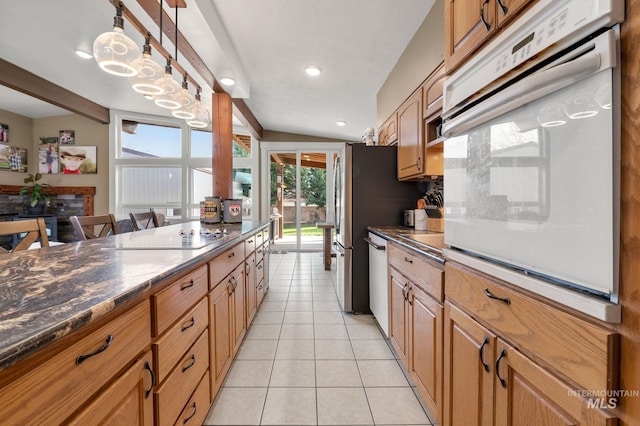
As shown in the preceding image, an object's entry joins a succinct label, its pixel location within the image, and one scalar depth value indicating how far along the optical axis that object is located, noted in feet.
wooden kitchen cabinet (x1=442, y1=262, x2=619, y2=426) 1.85
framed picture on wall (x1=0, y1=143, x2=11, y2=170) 17.37
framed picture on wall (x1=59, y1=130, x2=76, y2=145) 19.34
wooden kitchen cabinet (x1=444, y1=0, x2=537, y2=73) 2.73
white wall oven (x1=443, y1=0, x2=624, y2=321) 1.76
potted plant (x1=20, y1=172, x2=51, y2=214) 18.15
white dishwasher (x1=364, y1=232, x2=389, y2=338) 6.92
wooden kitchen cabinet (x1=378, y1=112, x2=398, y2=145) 8.91
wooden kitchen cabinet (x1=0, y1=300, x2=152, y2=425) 1.47
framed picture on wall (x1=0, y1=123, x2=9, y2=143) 17.37
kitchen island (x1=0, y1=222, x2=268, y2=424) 1.56
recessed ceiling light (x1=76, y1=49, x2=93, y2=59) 11.23
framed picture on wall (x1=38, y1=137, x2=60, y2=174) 19.15
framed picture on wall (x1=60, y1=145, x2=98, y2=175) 19.34
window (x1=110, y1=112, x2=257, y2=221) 19.81
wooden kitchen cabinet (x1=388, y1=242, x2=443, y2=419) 4.08
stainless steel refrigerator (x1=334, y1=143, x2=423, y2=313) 8.57
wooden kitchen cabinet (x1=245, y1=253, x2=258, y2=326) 7.22
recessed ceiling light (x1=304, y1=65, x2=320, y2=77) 10.30
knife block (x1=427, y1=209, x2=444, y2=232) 7.52
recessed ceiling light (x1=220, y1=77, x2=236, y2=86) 9.85
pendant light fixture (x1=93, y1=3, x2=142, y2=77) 4.81
